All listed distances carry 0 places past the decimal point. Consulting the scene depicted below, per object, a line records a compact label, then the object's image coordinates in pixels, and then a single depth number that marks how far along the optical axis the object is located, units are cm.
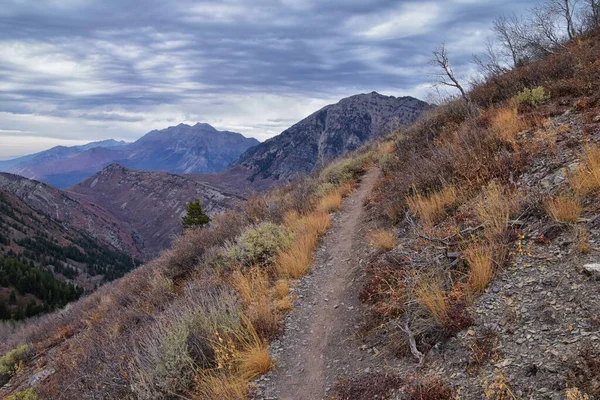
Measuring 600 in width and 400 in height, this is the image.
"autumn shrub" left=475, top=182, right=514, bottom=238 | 510
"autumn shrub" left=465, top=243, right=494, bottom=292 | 447
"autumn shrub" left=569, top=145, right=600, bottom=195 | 488
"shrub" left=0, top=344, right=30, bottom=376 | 1258
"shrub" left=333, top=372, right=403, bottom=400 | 387
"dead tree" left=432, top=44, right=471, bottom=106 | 1390
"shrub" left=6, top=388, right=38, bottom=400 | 706
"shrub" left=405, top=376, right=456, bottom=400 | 342
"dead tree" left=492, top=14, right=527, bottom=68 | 2128
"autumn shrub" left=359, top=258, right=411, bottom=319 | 513
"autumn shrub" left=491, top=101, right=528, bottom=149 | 748
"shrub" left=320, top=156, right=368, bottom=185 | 1494
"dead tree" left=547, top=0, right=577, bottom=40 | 1984
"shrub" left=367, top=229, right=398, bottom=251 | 684
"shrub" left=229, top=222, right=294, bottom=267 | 849
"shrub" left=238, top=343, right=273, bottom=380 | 482
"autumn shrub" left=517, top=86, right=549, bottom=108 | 899
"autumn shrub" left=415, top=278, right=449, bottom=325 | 429
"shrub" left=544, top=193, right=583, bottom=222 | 462
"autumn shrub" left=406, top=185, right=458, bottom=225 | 676
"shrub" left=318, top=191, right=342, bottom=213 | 1113
